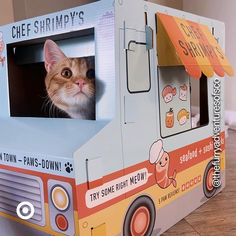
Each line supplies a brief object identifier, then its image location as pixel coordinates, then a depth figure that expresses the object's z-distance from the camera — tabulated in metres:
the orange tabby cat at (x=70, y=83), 0.70
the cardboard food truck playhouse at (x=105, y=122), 0.60
